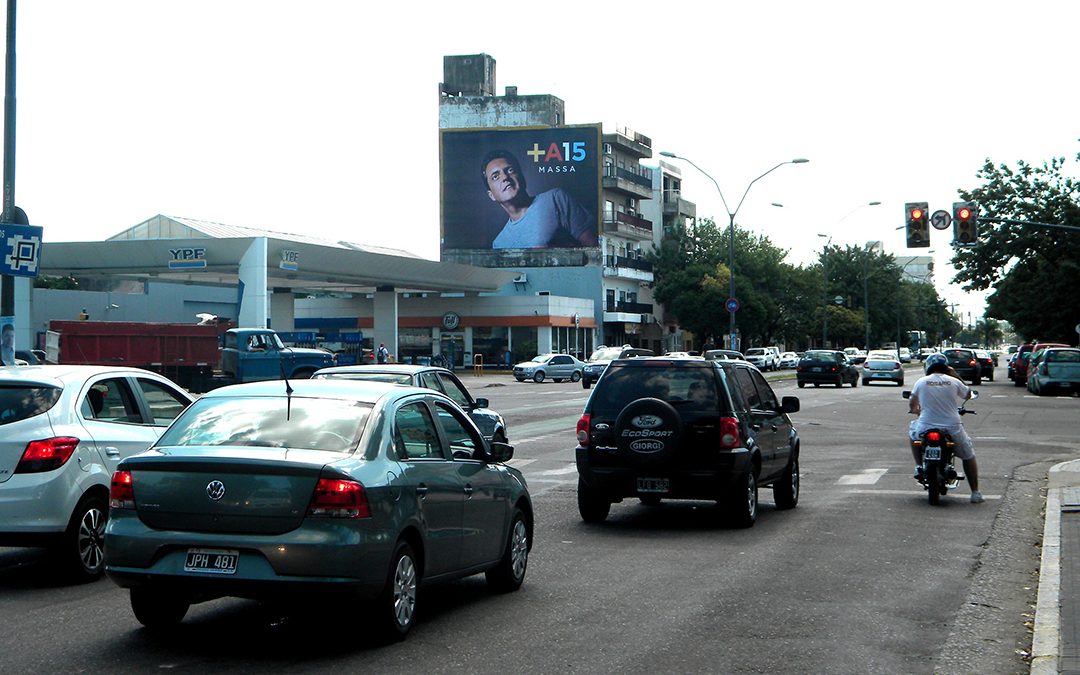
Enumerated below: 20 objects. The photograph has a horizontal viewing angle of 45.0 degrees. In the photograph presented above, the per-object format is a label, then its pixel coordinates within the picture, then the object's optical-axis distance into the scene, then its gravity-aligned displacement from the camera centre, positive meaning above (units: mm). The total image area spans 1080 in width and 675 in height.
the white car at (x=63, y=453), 9125 -579
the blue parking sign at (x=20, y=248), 17391 +1688
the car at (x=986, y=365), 67606 -69
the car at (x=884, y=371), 58072 -258
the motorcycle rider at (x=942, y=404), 14703 -444
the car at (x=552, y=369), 65438 -19
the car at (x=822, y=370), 53938 -163
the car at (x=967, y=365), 58625 -27
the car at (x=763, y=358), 84688 +565
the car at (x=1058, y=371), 46500 -270
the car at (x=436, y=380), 16250 -136
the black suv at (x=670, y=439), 12656 -699
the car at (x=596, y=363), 55000 +244
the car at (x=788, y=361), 92188 +371
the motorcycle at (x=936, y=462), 14609 -1092
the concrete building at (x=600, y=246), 93438 +9547
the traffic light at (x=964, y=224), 37781 +4076
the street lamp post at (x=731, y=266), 56119 +4631
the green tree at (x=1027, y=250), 59844 +5355
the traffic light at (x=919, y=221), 35812 +3955
